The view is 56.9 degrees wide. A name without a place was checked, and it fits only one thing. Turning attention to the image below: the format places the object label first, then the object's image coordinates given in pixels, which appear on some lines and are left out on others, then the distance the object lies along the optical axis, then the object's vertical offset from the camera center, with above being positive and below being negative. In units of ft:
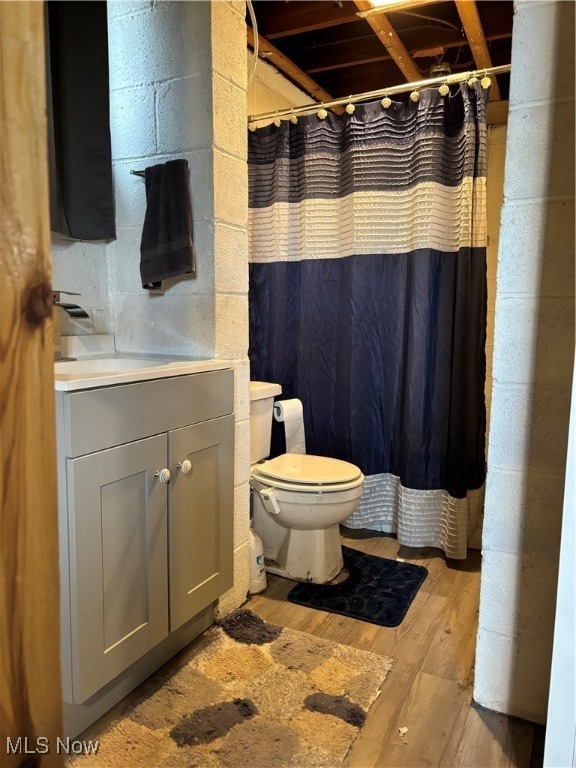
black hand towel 5.65 +1.05
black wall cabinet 5.53 +2.17
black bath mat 6.31 -3.41
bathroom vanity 4.04 -1.70
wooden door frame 1.43 -0.25
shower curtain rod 6.87 +3.21
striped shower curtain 7.42 +0.43
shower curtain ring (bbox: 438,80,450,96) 7.16 +3.16
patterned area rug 4.21 -3.40
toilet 6.68 -2.27
